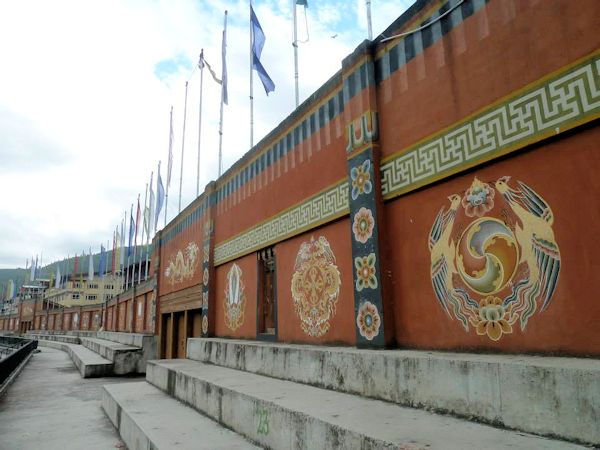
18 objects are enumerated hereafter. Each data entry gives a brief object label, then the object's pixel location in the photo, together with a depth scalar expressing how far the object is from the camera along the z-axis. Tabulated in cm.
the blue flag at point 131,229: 2517
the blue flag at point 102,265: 3557
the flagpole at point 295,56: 780
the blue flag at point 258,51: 951
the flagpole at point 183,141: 1562
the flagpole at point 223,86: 1151
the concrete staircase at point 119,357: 1223
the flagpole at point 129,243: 2519
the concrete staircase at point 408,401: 214
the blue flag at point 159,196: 1917
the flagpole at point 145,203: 2198
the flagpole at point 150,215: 2120
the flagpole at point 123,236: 2895
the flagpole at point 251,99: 966
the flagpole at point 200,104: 1334
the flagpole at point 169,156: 1753
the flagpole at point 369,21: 520
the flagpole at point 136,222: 2376
